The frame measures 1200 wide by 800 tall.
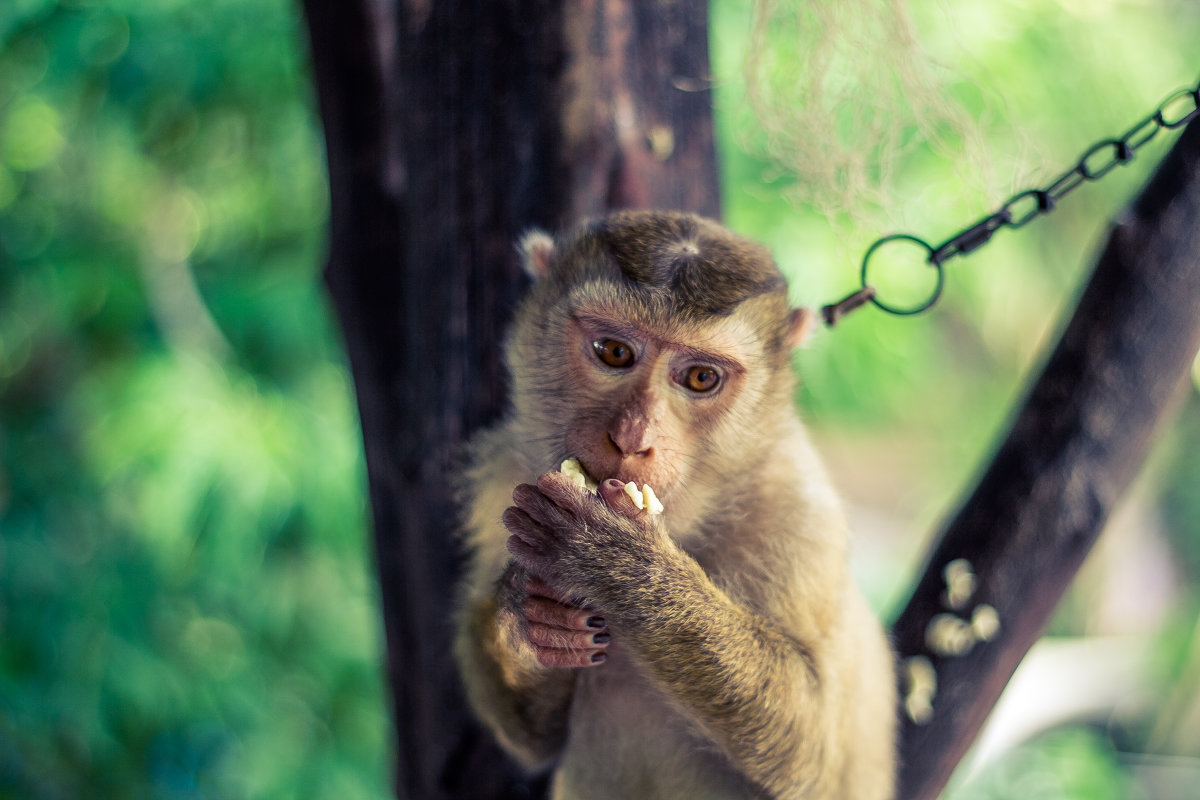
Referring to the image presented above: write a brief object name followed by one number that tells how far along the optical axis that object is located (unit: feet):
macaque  4.95
